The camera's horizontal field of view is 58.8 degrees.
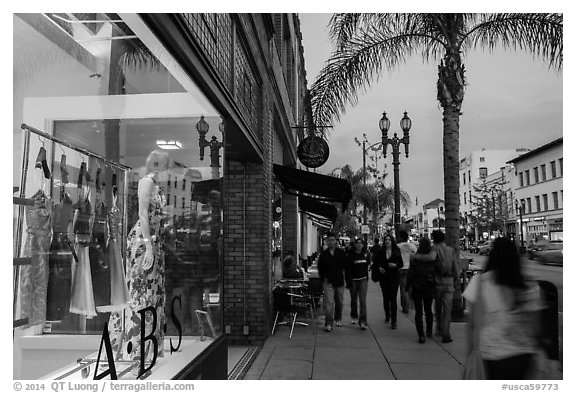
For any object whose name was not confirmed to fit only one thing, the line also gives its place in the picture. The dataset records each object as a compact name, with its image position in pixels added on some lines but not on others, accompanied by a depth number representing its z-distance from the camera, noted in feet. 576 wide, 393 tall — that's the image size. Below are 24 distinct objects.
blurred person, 11.74
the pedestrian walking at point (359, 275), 30.60
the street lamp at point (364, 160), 102.38
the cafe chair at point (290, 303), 29.14
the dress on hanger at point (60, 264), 11.26
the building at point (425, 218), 240.92
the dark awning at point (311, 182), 33.83
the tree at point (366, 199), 120.98
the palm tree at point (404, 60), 33.40
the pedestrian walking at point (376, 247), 33.63
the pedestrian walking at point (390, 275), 31.53
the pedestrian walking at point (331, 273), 30.14
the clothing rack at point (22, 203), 10.35
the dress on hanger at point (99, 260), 12.74
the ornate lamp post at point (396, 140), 52.75
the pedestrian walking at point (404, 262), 36.60
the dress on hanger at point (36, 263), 10.55
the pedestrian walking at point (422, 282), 27.02
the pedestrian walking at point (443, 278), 27.81
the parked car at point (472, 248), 84.32
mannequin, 13.80
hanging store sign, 42.78
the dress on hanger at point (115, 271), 13.38
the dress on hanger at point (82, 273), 12.08
